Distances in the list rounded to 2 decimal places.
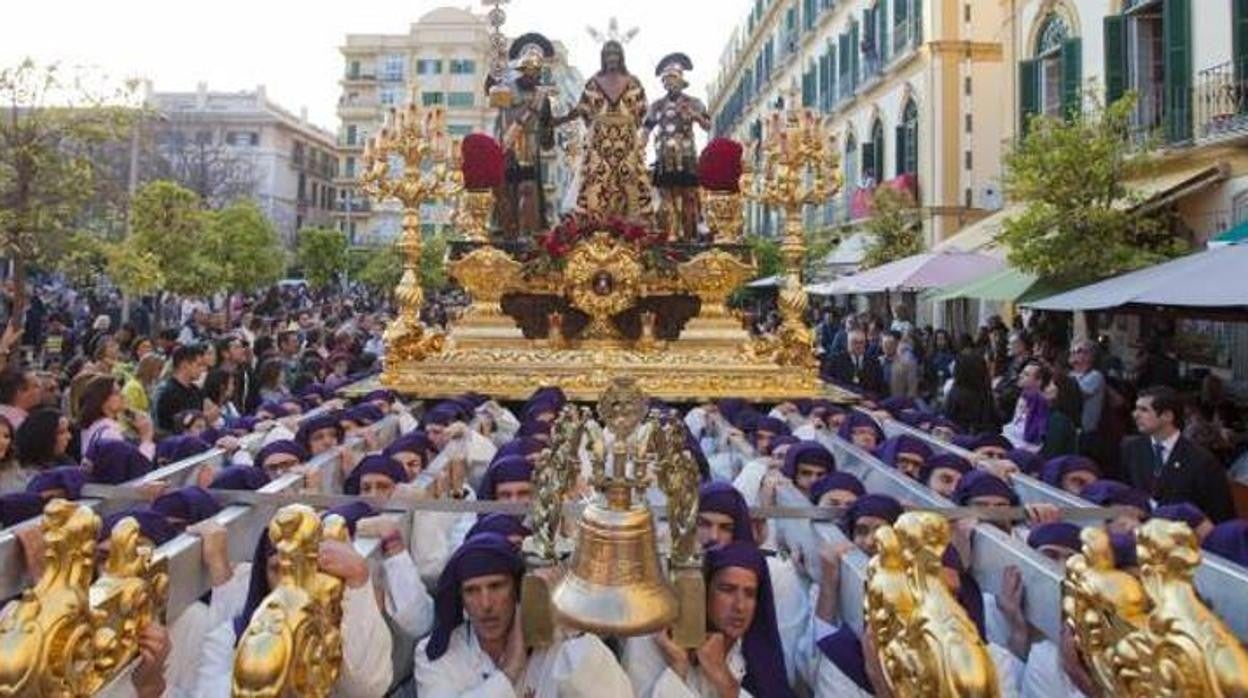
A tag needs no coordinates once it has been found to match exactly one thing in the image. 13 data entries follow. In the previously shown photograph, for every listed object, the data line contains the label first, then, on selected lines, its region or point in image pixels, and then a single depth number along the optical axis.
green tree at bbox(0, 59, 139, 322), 12.40
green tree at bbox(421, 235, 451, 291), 39.69
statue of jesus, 12.52
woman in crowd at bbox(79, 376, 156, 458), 6.64
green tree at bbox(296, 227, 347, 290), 47.81
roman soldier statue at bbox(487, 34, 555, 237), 12.56
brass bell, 2.51
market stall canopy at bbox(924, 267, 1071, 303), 11.71
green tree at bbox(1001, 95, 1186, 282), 11.80
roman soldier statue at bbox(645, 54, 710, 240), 12.36
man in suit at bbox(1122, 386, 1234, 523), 6.00
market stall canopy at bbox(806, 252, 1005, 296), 14.64
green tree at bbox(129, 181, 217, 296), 20.28
